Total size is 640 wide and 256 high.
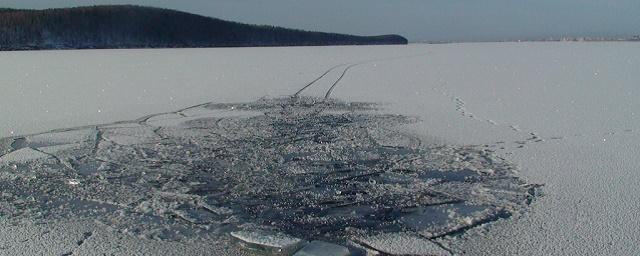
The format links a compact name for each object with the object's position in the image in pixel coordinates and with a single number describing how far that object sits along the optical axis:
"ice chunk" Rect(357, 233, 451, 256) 2.44
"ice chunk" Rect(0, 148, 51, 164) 4.10
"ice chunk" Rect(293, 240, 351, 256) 2.37
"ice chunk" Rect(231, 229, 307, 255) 2.46
